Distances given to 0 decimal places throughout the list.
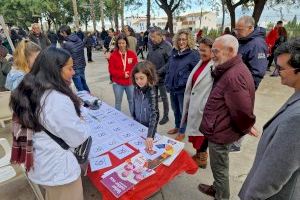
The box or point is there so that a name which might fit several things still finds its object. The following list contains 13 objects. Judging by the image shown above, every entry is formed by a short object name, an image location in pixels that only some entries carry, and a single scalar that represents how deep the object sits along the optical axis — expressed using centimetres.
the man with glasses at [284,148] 119
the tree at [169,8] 1309
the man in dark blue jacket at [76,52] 580
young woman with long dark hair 153
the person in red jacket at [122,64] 428
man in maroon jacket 209
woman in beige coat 281
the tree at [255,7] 991
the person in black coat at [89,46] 1202
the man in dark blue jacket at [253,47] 333
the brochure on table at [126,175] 187
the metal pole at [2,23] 561
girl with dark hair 265
